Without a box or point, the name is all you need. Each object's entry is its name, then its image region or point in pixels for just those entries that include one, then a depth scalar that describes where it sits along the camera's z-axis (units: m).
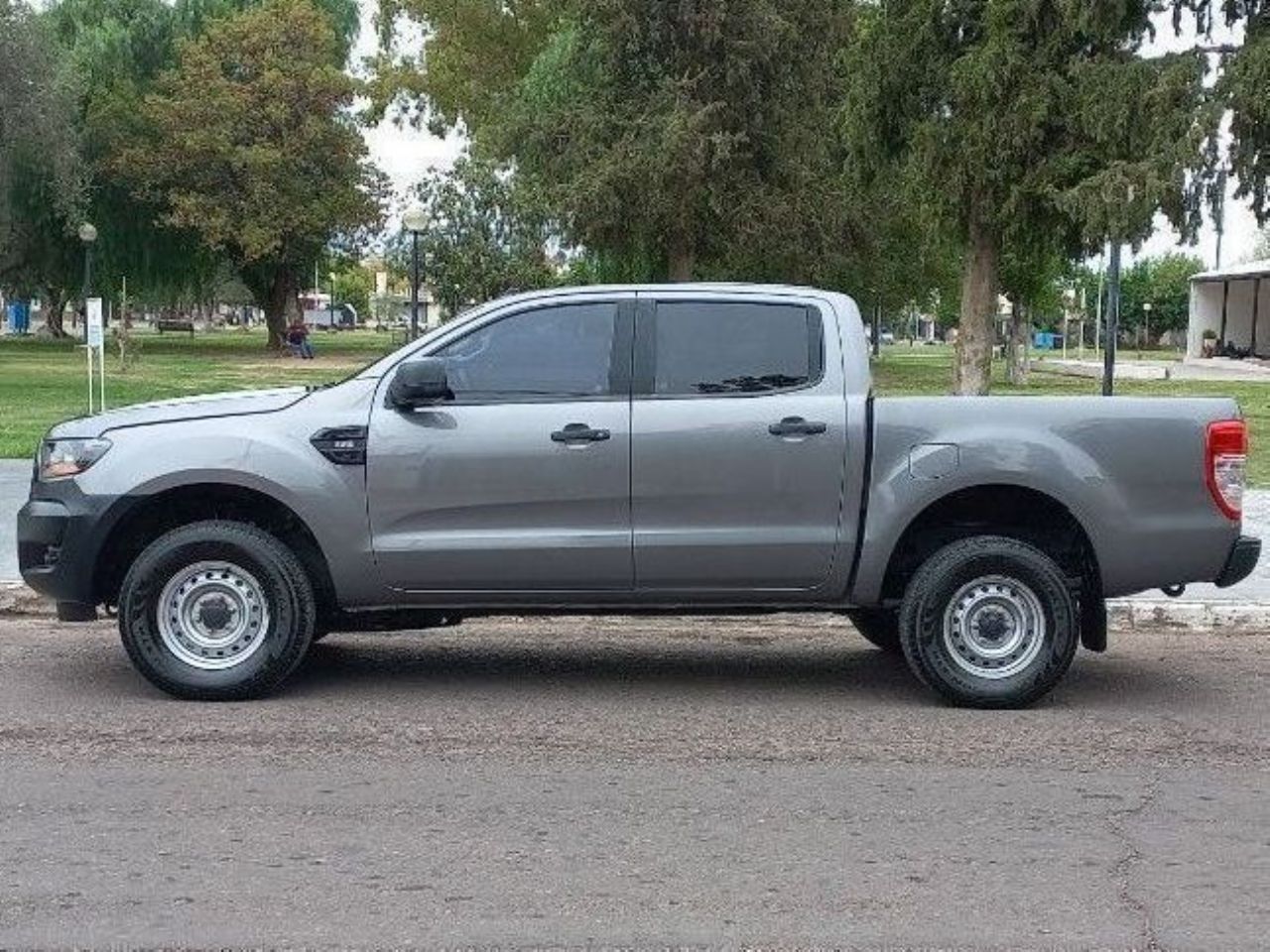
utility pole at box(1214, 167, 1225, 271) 24.83
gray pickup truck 7.29
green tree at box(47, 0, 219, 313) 54.28
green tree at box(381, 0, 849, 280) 38.44
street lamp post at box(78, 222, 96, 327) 41.56
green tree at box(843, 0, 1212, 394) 24.73
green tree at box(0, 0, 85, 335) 34.81
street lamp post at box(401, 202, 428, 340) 29.41
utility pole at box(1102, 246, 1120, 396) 16.36
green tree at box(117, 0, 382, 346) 53.25
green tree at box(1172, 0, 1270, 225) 23.88
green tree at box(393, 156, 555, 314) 32.59
